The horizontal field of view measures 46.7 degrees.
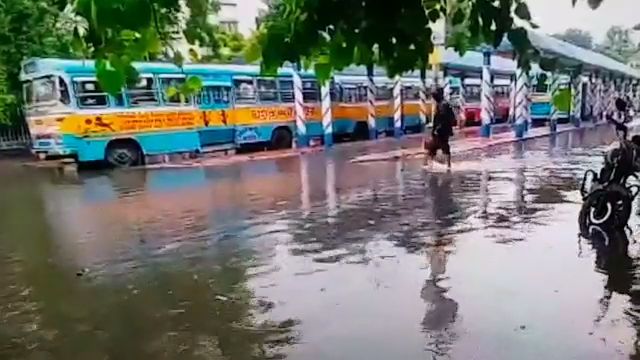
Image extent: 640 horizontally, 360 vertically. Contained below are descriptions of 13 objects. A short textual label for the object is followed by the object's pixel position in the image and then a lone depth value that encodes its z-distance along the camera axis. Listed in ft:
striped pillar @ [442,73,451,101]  100.63
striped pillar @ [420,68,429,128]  99.16
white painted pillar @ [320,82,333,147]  80.28
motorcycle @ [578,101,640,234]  27.66
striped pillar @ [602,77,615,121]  123.79
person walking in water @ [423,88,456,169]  50.39
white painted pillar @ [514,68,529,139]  82.07
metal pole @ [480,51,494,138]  76.79
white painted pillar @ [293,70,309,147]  75.36
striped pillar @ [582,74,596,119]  124.26
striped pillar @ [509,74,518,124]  83.79
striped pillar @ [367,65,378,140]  87.86
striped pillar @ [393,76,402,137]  91.86
